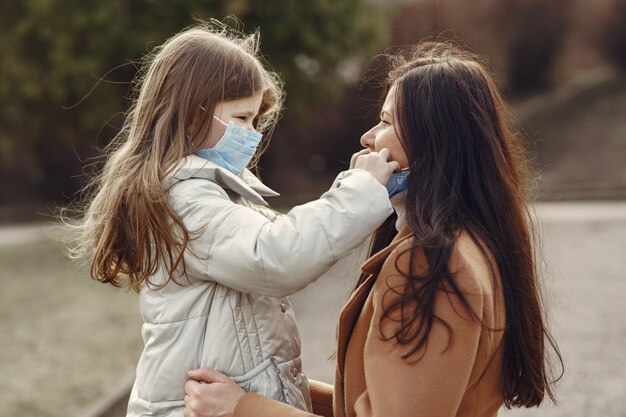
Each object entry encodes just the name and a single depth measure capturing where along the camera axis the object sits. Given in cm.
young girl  192
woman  181
